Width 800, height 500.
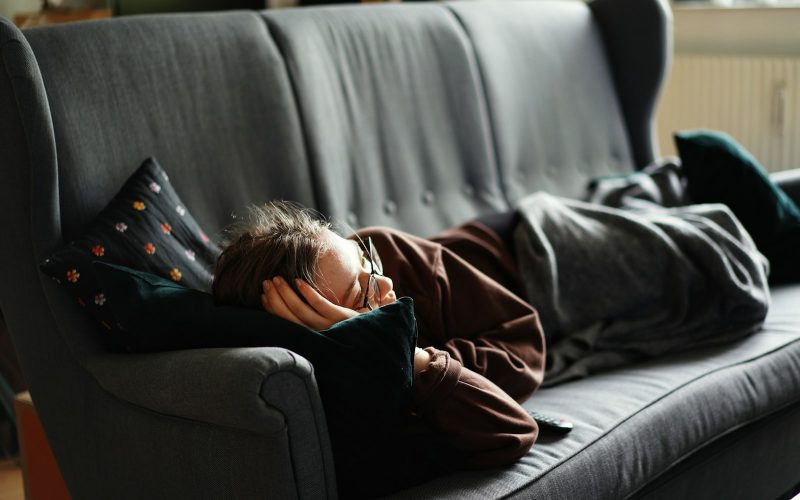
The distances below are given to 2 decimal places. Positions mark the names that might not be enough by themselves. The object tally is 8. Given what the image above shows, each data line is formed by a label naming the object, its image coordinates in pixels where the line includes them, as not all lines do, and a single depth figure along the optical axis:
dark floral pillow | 1.36
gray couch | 1.23
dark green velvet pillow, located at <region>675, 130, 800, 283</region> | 2.12
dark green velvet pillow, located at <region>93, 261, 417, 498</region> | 1.20
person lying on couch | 1.27
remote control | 1.44
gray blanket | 1.80
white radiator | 3.22
